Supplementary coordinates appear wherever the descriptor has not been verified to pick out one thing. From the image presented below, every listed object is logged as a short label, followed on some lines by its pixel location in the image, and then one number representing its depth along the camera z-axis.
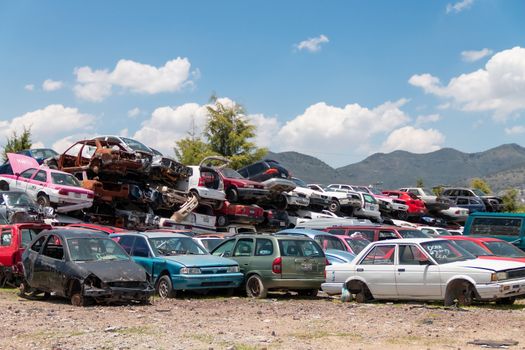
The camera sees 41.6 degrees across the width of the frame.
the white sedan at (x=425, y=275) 13.03
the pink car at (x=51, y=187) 24.12
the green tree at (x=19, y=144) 47.12
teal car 15.08
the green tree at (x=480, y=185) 69.56
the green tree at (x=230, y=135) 54.91
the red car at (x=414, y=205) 37.75
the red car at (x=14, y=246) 16.36
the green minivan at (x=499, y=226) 20.70
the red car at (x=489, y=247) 15.79
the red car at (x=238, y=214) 27.50
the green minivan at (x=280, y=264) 15.45
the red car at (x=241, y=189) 28.16
